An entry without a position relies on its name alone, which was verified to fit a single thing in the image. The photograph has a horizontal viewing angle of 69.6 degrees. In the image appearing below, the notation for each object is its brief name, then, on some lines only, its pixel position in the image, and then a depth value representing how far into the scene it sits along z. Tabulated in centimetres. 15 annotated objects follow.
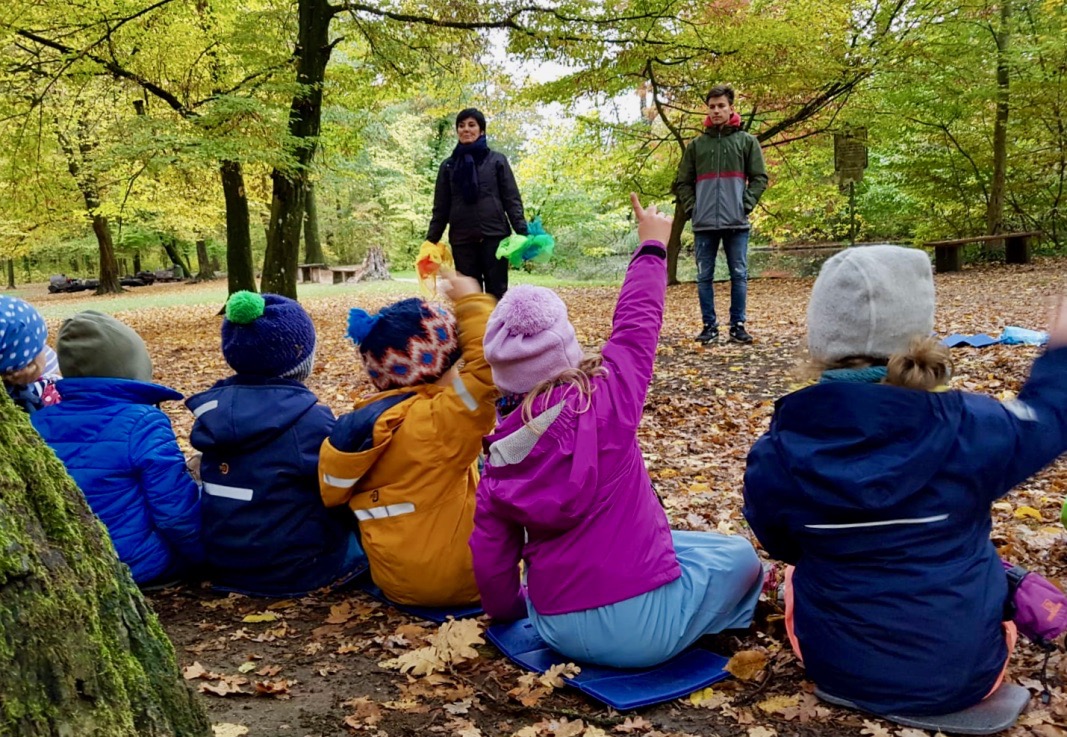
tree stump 2627
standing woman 738
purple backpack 211
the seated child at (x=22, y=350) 314
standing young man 730
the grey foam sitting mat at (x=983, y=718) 209
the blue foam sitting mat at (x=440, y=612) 312
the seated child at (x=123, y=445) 316
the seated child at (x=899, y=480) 201
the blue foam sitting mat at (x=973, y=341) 650
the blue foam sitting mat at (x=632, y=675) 239
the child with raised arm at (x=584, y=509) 239
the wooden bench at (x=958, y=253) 1429
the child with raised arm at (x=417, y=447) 298
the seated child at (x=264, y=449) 321
